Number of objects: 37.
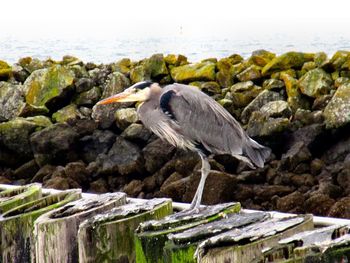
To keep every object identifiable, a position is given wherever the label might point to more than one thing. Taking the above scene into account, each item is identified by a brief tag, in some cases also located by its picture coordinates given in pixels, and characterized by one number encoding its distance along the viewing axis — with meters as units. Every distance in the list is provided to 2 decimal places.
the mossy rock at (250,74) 16.38
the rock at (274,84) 15.61
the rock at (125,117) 15.52
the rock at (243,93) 15.57
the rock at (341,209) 10.82
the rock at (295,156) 13.12
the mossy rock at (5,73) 19.05
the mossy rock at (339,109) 13.62
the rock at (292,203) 11.79
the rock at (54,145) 15.52
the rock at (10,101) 17.41
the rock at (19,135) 15.97
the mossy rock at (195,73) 16.89
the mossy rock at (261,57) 17.23
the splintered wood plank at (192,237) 3.46
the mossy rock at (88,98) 17.23
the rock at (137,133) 14.89
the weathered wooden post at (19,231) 4.31
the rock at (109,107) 16.17
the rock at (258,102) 14.94
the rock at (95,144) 15.49
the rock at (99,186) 14.24
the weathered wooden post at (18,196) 4.62
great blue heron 8.10
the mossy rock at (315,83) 14.97
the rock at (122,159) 14.41
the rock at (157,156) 14.14
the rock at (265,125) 13.88
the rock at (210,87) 16.33
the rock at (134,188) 13.82
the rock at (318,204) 11.52
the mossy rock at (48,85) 17.22
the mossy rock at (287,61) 16.42
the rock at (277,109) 14.30
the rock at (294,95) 14.84
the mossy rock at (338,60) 15.84
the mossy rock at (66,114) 16.56
